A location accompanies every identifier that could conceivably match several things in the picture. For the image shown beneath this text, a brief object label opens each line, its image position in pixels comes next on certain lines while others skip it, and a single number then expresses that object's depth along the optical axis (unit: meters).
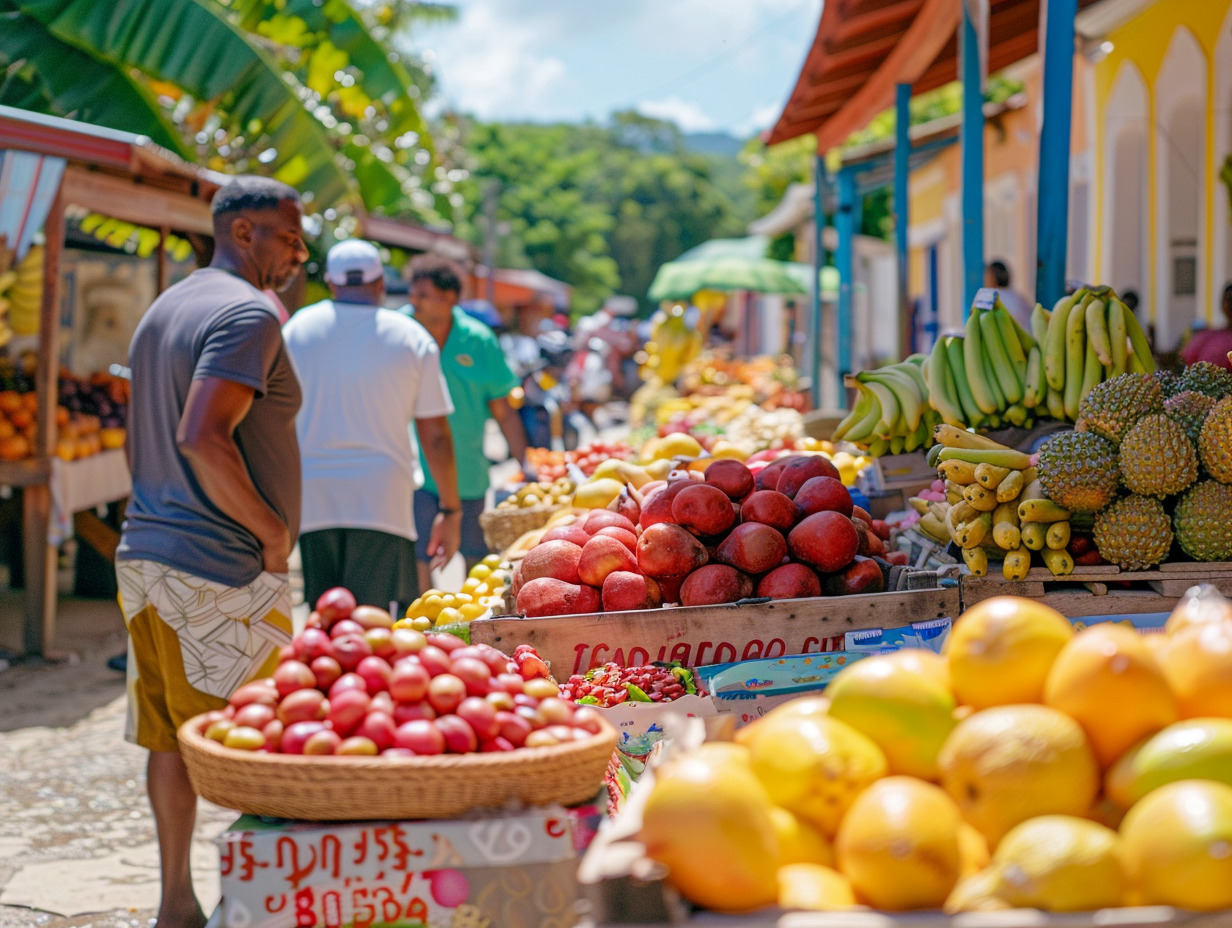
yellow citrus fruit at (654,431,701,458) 5.69
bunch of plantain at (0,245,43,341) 9.42
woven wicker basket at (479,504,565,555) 5.61
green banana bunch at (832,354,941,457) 4.54
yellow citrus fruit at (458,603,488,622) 3.78
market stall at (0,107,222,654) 6.57
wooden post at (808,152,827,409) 12.32
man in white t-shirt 4.82
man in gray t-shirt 3.37
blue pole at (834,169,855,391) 11.78
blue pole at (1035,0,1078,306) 4.72
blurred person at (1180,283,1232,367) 7.30
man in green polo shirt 6.28
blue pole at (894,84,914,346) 8.84
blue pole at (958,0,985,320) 5.95
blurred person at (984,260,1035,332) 6.84
